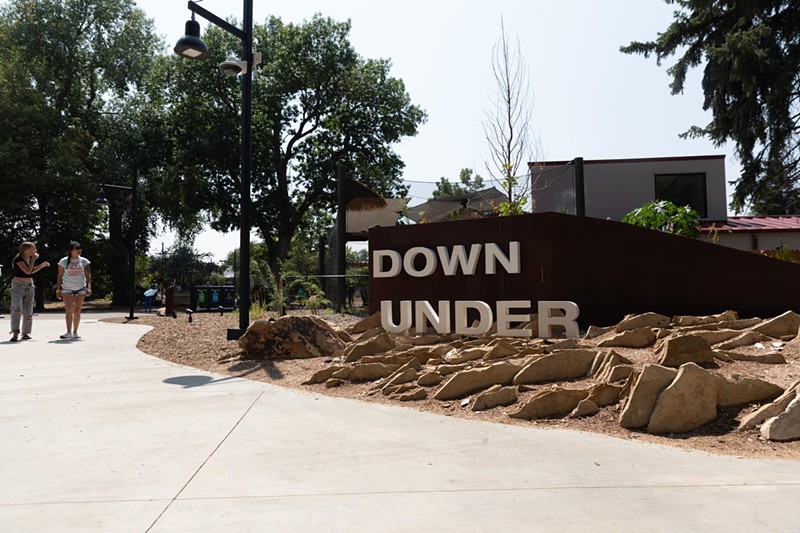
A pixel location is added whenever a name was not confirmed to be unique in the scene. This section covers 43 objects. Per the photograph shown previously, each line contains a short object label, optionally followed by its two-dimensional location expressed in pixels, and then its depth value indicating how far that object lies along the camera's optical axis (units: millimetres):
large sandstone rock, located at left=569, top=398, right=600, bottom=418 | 4852
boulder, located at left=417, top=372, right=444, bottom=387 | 5977
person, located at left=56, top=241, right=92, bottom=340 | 10961
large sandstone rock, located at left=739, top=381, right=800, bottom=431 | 4375
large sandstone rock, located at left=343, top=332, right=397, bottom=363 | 7457
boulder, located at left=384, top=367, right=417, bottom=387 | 6133
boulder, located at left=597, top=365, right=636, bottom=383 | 5293
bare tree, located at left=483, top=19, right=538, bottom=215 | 12567
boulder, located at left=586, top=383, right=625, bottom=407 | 4977
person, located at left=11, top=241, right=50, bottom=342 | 10539
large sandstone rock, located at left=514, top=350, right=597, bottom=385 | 5652
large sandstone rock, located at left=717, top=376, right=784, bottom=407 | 4707
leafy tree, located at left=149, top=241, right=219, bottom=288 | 44188
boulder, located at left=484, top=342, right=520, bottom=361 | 6664
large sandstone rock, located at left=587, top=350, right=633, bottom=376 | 5567
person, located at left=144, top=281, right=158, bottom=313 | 26572
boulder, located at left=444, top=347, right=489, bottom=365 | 6657
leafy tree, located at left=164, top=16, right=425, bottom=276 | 34594
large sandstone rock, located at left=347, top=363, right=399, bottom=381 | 6543
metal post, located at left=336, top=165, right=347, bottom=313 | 16891
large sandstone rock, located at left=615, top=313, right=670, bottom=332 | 7617
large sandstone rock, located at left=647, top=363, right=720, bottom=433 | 4453
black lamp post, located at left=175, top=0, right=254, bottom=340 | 9859
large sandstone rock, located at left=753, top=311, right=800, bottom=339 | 6906
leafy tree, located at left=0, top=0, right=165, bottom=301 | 32531
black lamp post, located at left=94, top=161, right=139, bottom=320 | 20725
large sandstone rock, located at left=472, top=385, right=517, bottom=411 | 5250
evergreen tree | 19531
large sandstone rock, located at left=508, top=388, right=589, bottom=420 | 4926
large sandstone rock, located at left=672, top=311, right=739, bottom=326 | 7820
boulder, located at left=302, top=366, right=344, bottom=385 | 6609
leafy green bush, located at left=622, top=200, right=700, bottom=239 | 11680
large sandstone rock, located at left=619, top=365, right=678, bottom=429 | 4578
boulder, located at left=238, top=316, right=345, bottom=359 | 8219
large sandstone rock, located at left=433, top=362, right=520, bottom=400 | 5613
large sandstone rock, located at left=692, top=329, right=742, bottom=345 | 6688
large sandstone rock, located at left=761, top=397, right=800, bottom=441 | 4152
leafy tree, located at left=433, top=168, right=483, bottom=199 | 16220
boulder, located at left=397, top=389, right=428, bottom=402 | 5676
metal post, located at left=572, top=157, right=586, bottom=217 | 13417
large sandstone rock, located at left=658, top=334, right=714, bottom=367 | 5586
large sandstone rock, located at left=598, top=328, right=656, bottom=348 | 6719
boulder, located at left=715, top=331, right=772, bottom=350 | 6453
